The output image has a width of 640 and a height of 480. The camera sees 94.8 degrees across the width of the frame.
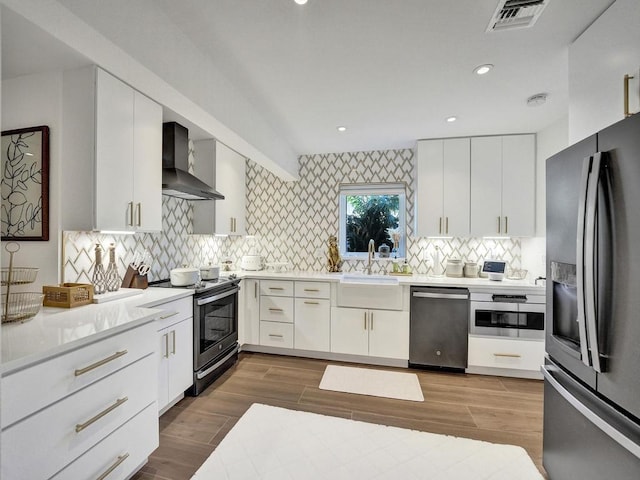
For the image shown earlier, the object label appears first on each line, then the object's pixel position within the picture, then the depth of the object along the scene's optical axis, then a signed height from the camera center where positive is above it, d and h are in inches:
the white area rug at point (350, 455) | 66.0 -52.7
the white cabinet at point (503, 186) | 127.7 +23.9
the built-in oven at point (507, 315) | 112.9 -29.2
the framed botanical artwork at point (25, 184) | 72.0 +13.5
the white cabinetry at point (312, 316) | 130.8 -34.5
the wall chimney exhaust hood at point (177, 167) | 98.8 +26.6
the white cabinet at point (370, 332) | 123.9 -39.9
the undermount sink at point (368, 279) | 127.2 -18.4
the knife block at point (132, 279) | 93.0 -12.9
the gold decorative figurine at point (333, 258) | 154.1 -9.9
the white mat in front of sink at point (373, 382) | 102.3 -53.5
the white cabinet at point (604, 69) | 53.9 +35.0
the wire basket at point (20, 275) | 62.8 -8.4
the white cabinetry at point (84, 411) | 41.2 -29.0
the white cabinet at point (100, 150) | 69.3 +21.9
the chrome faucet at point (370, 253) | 147.8 -7.0
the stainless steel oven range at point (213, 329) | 98.6 -33.7
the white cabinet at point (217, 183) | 131.1 +25.9
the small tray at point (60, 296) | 68.9 -13.6
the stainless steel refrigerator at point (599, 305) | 40.0 -10.0
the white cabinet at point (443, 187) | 133.6 +24.4
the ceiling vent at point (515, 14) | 58.0 +46.9
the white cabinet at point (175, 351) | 84.3 -34.4
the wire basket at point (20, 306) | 55.8 -13.3
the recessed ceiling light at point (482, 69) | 79.7 +47.0
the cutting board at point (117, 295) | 75.7 -15.4
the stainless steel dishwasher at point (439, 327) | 118.3 -35.8
